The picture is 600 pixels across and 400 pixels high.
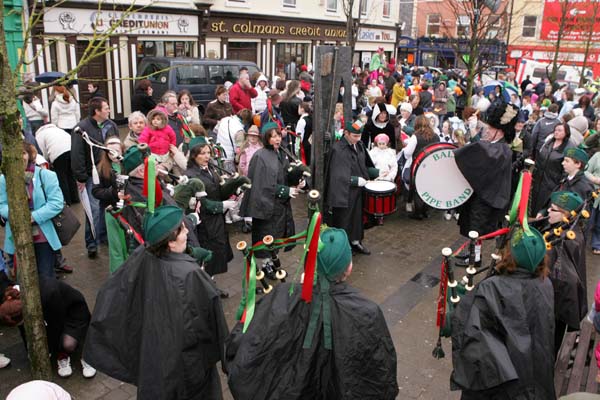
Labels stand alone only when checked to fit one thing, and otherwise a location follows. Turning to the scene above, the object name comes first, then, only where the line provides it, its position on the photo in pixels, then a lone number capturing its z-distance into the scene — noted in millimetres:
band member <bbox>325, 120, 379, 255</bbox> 7059
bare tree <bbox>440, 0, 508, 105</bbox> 13047
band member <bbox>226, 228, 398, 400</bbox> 2861
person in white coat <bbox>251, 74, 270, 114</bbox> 12445
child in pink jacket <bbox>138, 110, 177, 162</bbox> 7219
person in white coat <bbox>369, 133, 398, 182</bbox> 8336
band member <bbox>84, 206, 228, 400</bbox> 3402
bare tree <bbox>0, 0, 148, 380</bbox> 3926
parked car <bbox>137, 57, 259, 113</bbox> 15523
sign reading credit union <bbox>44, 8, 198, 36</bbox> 15156
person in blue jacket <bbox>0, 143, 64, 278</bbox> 5301
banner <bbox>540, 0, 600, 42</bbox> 28281
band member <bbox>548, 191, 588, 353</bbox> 4453
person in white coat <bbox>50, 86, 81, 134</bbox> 9883
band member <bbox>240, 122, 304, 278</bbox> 6262
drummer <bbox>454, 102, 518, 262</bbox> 6938
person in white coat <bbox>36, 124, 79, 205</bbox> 8188
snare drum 7461
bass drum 7203
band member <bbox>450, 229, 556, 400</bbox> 3199
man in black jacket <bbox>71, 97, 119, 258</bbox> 6867
